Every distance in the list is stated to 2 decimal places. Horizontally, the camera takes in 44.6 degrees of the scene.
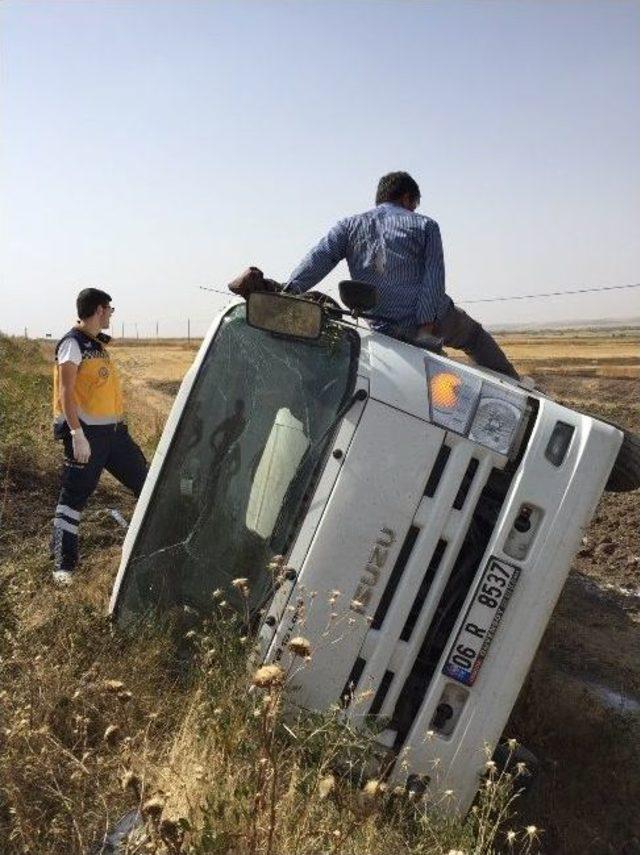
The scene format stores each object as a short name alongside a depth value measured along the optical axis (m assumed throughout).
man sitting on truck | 4.15
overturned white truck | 3.17
